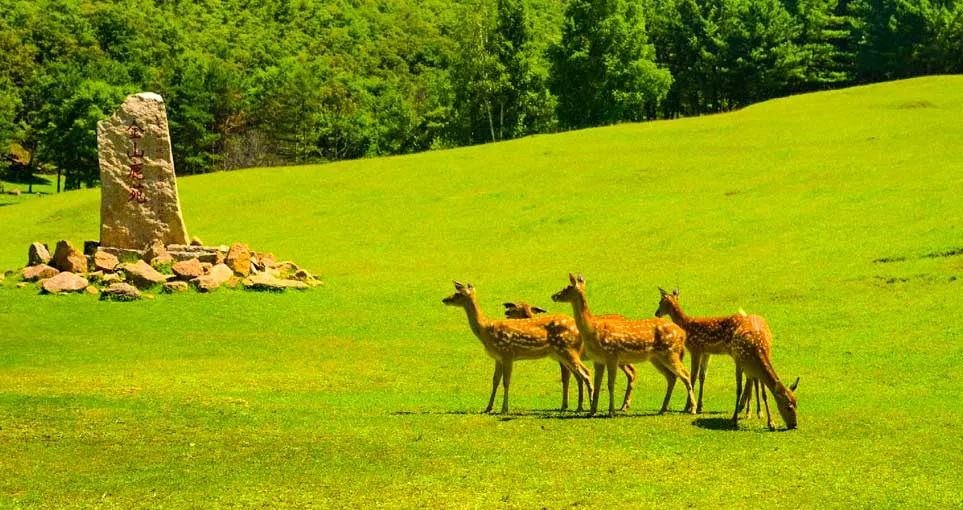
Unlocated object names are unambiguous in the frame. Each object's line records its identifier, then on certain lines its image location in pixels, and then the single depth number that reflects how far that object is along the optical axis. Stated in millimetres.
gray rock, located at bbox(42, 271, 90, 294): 34719
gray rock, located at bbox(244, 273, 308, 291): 35688
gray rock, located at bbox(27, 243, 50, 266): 38125
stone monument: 37594
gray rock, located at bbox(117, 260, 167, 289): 35156
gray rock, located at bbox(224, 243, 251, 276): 36875
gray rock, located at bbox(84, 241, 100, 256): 38875
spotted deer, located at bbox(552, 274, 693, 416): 17672
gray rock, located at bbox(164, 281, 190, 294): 34812
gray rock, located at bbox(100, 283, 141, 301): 33594
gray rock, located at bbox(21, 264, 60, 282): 36406
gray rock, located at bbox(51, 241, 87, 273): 36719
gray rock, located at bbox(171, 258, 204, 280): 35688
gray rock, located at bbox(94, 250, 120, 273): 36312
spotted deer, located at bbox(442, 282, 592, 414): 18219
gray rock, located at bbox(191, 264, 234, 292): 35084
